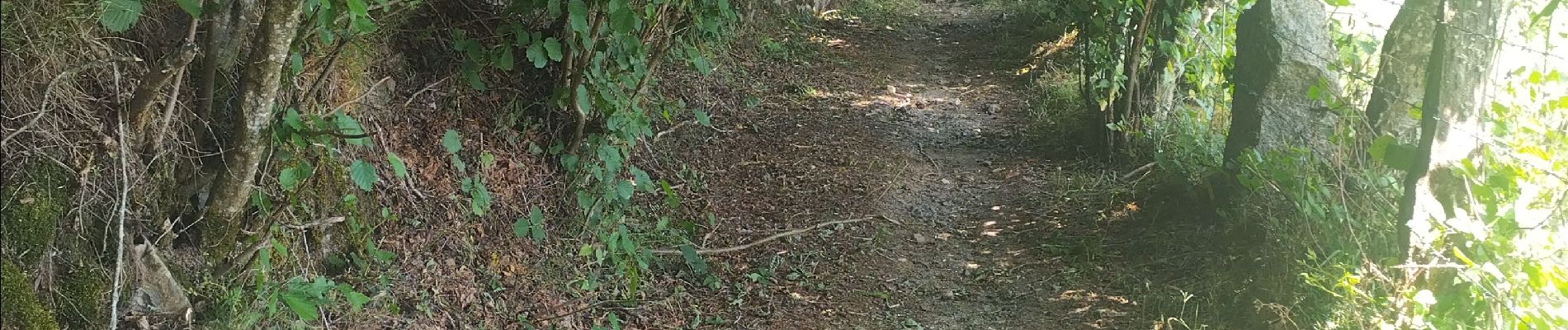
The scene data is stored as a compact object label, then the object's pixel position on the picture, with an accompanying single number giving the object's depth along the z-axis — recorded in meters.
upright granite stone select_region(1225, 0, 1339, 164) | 4.85
